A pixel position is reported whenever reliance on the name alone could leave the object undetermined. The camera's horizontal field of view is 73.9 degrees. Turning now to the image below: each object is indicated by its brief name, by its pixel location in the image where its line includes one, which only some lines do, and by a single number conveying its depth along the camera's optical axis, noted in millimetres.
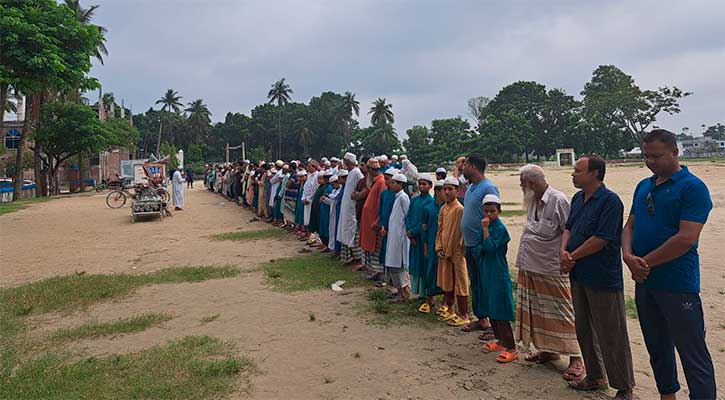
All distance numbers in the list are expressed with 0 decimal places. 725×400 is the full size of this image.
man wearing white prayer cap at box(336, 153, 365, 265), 7547
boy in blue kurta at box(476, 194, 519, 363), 4051
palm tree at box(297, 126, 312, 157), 72812
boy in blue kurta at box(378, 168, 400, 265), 6027
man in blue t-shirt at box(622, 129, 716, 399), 2768
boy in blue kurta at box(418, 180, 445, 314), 5191
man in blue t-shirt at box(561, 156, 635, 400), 3211
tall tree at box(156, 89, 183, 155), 77375
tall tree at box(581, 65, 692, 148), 59438
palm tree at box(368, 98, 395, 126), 80188
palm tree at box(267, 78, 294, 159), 80812
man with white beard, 3660
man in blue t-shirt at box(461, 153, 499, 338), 4332
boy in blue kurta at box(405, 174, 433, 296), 5309
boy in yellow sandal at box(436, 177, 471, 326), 4824
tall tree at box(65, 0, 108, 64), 33875
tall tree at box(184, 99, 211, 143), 73250
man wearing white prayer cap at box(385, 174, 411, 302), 5742
